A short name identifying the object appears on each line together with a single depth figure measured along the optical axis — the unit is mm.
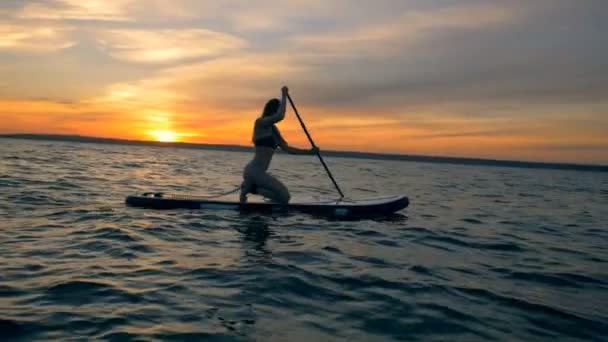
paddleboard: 10992
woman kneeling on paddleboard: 10320
